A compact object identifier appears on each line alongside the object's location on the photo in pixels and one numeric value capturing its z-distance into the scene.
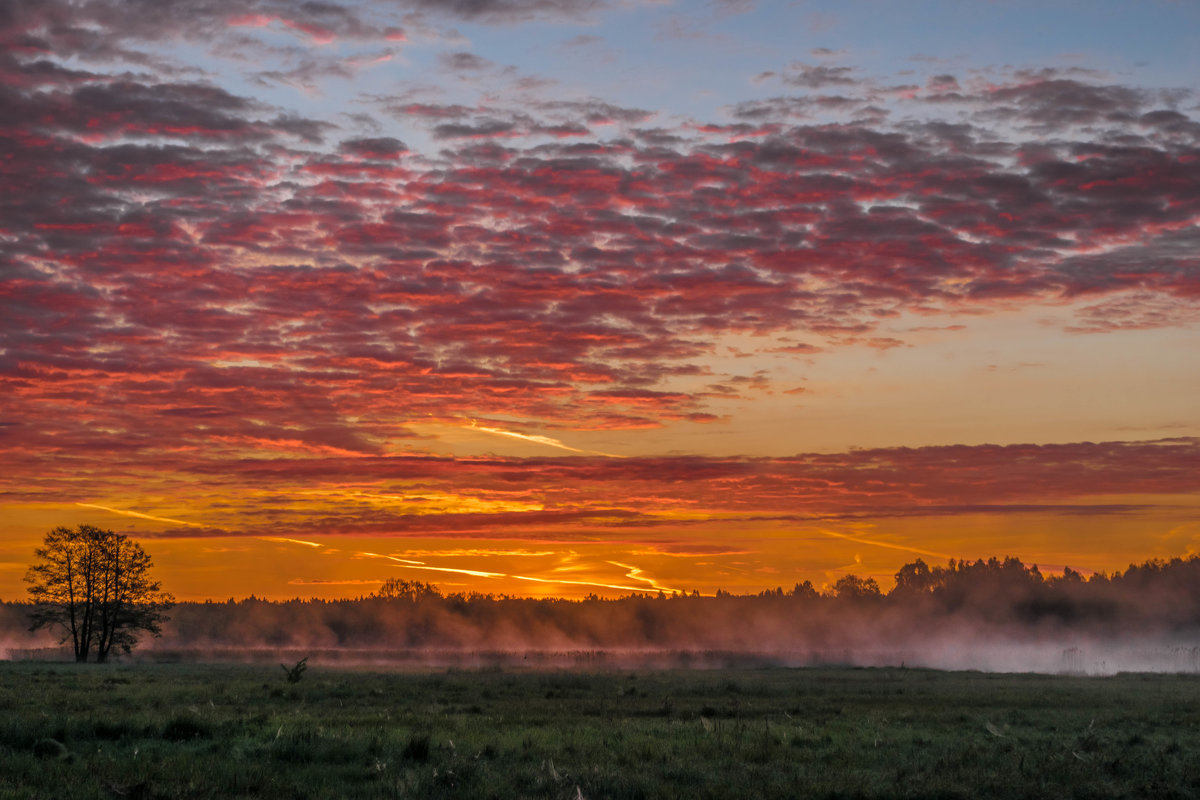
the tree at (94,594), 88.94
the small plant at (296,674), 41.56
